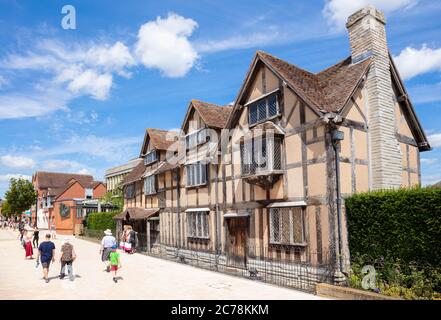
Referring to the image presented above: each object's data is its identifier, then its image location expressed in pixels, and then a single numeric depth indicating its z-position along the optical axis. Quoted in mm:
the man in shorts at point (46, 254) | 13812
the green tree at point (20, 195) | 59406
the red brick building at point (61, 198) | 50709
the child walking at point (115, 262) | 14039
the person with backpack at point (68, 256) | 14031
